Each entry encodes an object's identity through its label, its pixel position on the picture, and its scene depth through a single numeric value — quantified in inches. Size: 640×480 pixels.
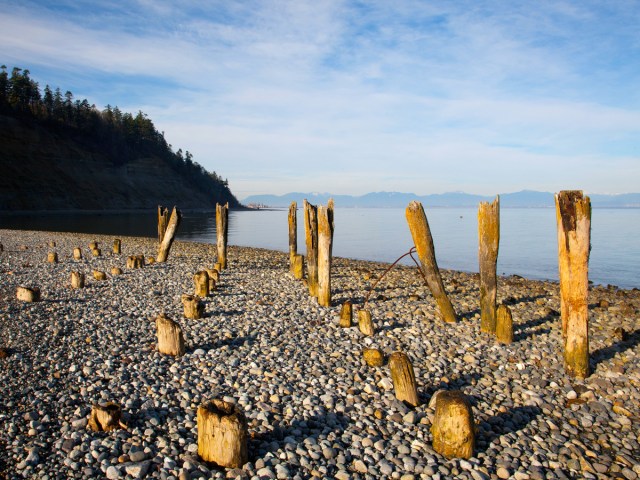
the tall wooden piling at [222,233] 739.4
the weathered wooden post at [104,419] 213.5
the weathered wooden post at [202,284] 502.9
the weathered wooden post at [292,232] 728.6
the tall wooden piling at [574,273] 286.4
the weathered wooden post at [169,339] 314.3
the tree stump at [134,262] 700.5
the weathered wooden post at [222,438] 191.3
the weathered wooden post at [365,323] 380.2
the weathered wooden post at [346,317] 397.7
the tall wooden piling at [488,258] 363.3
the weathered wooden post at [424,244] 398.6
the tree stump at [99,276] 581.6
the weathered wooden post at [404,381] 259.3
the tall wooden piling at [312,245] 538.3
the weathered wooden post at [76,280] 525.9
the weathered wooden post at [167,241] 765.3
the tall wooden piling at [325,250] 464.1
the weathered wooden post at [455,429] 205.5
